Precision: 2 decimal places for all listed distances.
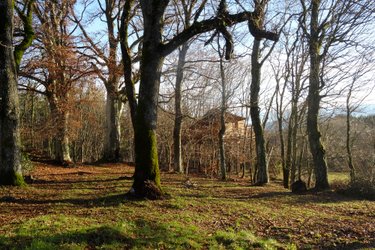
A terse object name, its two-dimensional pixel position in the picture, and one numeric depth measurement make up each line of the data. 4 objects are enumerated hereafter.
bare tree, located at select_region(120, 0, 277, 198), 8.29
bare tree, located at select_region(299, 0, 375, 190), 12.17
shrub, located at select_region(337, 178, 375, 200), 11.78
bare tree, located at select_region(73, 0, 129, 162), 18.55
